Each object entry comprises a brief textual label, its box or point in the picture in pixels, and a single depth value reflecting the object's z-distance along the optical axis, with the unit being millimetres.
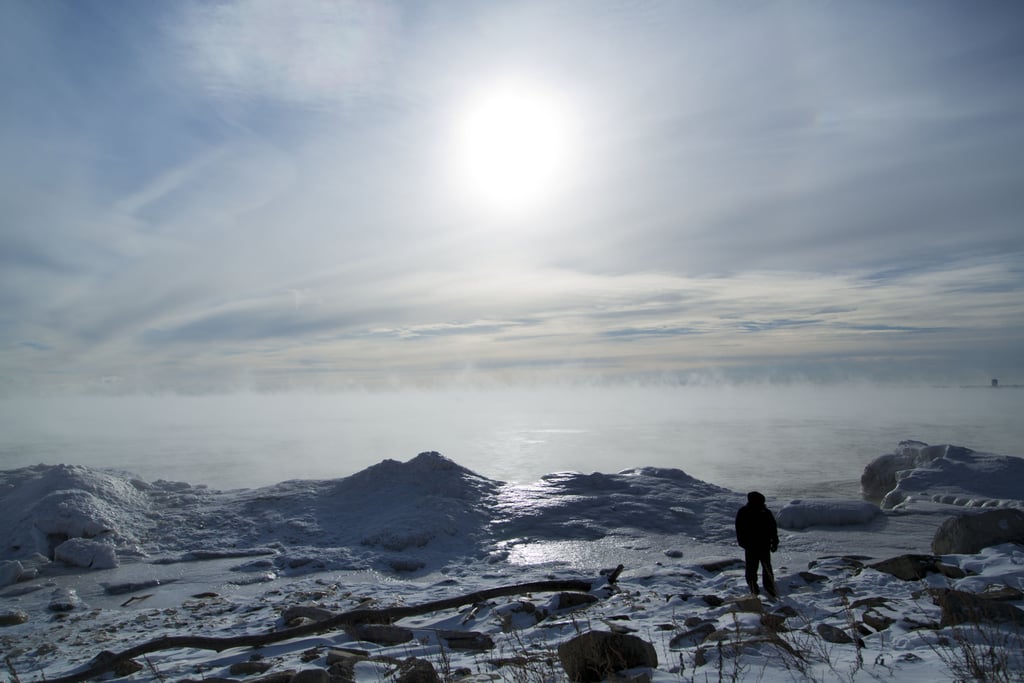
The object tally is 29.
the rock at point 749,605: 7043
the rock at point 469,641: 6727
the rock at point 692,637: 6237
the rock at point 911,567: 7840
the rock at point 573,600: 7836
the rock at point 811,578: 8482
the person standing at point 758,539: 8000
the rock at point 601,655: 5051
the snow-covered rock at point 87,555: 11820
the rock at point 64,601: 9578
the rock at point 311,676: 5227
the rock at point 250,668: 6316
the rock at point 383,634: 7129
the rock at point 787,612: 6867
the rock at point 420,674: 5301
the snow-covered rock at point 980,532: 8648
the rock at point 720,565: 9461
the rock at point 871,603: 6893
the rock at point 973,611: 5793
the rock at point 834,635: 5974
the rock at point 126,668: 6590
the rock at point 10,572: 10994
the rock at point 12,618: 8969
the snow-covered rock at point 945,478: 15039
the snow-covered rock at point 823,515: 12660
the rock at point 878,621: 6238
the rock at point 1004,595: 6484
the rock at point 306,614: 8008
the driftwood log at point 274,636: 6652
